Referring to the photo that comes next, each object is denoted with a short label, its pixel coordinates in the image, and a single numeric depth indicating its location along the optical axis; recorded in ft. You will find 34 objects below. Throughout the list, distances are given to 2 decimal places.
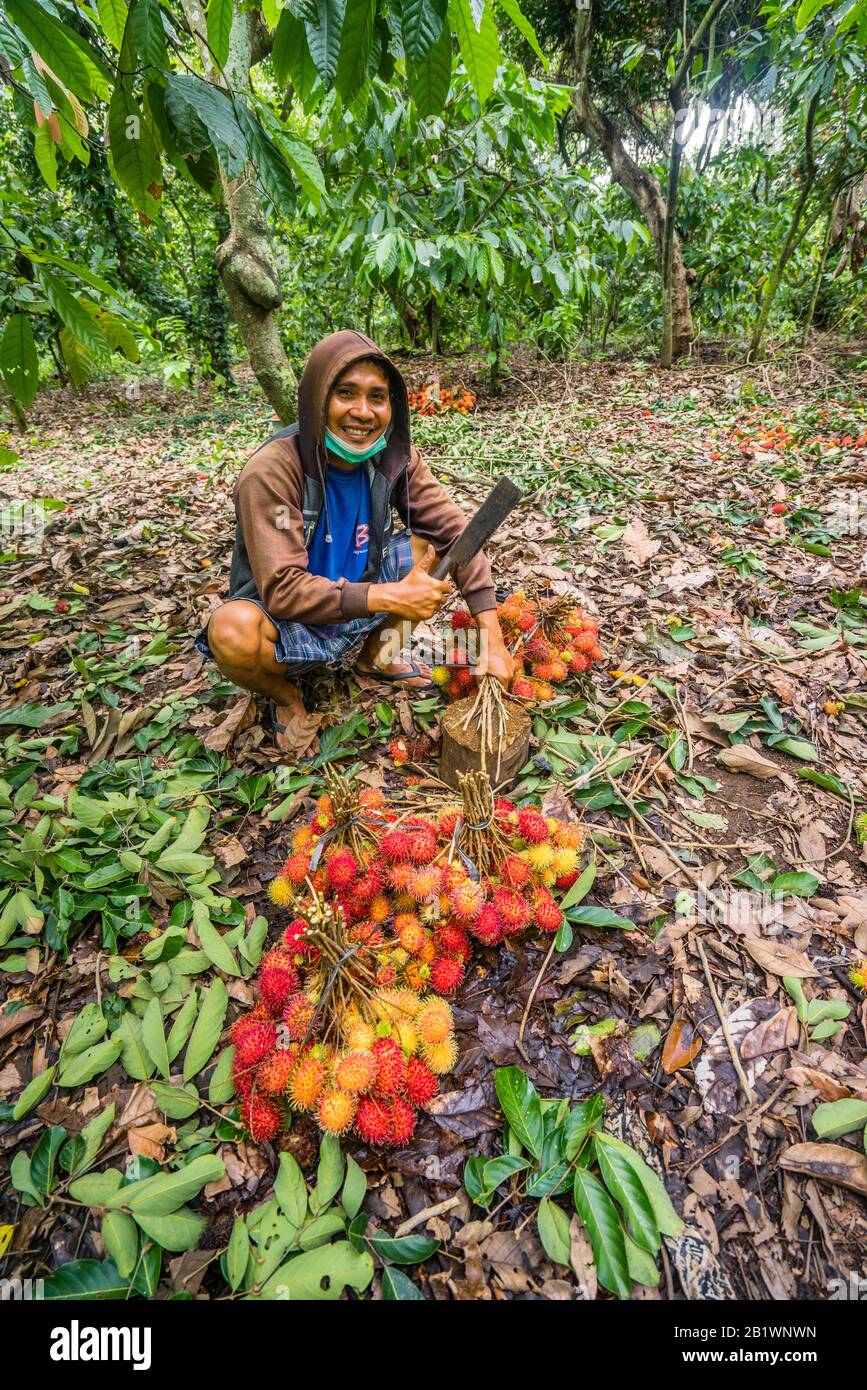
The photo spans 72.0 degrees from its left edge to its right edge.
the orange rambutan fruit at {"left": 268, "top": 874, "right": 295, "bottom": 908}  4.43
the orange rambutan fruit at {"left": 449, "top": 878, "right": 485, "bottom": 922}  4.16
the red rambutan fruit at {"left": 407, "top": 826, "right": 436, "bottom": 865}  4.51
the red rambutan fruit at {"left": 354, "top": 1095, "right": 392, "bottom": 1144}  3.41
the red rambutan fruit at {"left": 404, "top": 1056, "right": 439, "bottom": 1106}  3.60
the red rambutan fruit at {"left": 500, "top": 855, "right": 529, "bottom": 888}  4.42
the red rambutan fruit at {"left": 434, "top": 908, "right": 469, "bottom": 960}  4.21
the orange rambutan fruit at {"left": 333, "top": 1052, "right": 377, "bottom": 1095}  3.34
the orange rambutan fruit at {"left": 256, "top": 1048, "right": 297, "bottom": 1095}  3.53
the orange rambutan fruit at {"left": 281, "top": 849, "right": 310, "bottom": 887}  4.40
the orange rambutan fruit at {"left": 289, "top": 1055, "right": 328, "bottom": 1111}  3.45
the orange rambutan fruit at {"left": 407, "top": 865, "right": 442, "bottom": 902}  4.19
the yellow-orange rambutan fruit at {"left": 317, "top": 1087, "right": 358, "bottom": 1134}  3.35
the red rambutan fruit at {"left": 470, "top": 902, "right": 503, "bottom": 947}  4.22
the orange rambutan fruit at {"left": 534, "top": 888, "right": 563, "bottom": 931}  4.36
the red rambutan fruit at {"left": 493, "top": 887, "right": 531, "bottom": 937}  4.29
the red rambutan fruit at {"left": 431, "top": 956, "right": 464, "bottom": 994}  4.10
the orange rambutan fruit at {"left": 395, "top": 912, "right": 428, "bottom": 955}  4.09
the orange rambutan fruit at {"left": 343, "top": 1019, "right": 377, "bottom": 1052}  3.53
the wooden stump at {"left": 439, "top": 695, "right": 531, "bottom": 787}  5.50
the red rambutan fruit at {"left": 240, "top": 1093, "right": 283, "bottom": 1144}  3.56
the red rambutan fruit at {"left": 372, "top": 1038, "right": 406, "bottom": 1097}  3.46
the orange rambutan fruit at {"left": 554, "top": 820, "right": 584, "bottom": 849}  4.77
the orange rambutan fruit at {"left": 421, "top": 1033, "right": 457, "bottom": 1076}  3.72
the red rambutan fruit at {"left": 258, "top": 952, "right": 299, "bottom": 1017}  3.89
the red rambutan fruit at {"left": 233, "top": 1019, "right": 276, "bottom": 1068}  3.67
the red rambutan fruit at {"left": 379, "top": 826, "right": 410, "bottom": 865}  4.54
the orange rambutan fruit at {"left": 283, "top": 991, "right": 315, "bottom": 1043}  3.69
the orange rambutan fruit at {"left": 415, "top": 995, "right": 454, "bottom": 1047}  3.74
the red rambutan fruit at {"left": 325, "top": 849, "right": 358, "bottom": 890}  4.33
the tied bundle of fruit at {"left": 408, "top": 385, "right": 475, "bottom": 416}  18.71
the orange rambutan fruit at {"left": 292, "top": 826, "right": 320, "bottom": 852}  4.67
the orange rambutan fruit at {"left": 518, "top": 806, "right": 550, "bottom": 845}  4.70
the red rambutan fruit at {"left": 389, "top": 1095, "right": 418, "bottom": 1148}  3.46
